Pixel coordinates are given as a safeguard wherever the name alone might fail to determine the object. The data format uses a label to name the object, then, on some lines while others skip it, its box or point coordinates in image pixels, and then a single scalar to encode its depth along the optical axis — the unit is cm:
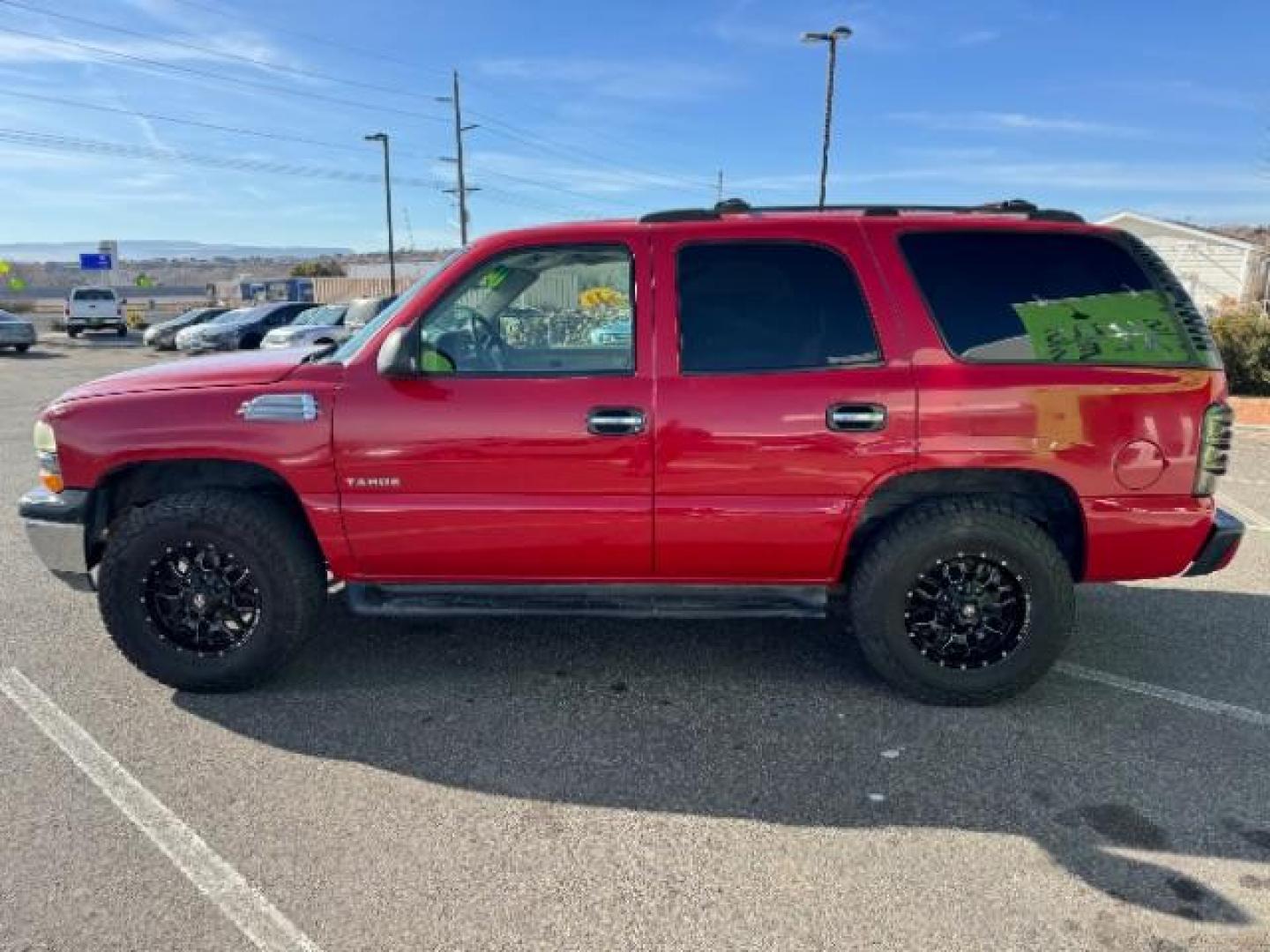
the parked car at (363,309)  1210
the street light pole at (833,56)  2512
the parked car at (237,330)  2384
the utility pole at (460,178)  4072
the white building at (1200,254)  2555
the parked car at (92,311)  3341
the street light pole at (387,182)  4266
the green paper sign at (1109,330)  339
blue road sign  5722
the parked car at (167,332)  2772
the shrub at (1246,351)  1116
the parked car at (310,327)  2059
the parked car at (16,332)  2545
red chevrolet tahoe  337
